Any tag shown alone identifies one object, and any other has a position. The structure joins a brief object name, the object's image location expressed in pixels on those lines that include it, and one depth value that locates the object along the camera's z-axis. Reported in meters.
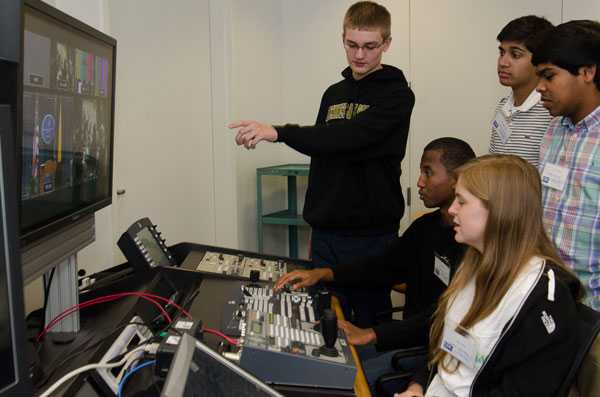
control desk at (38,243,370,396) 1.01
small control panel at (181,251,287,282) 1.56
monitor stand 1.19
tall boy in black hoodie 1.85
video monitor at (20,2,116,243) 0.92
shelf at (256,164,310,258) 3.30
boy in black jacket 1.66
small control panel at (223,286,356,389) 1.01
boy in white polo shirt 2.04
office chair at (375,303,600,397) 1.11
